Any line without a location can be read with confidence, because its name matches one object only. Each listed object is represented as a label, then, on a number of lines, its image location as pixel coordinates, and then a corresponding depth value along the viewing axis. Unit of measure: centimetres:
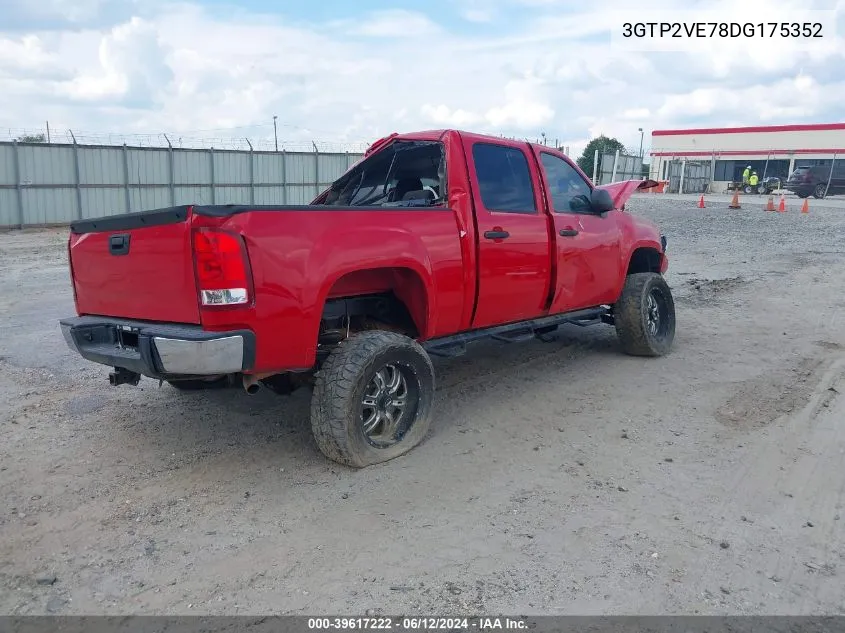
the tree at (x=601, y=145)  6097
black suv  3281
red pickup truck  356
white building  4478
